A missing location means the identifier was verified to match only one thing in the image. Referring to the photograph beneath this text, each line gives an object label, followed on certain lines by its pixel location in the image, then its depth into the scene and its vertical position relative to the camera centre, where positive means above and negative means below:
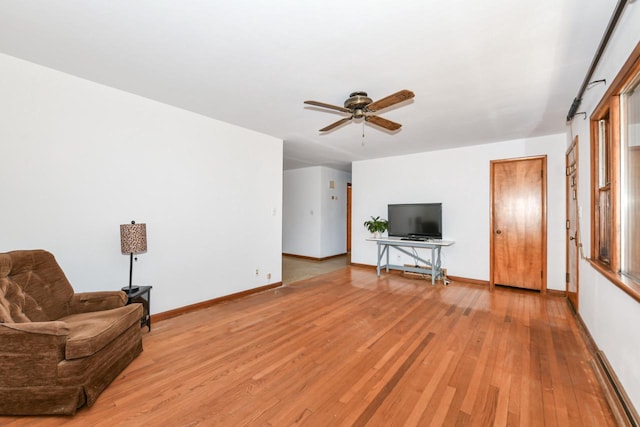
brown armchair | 1.66 -0.83
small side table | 2.66 -0.86
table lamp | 2.65 -0.24
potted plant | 5.69 -0.16
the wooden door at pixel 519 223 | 4.39 -0.07
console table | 4.80 -0.72
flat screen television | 5.08 -0.05
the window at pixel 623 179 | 1.78 +0.30
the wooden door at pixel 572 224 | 3.34 -0.07
